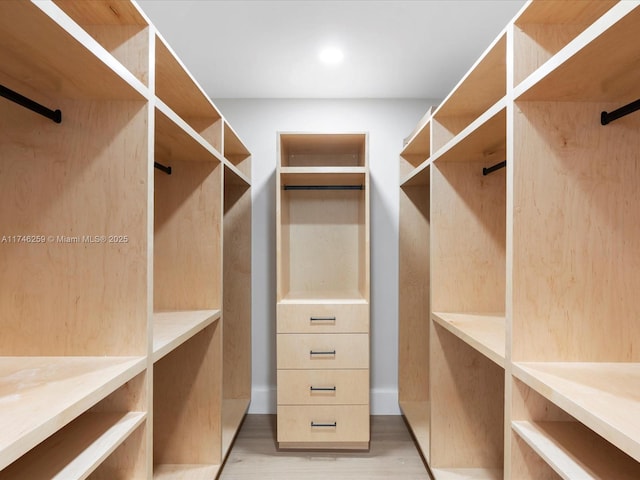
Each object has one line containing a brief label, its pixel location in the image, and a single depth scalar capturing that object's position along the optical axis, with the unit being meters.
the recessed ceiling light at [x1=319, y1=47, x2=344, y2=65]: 2.00
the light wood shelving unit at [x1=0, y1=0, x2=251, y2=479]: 0.87
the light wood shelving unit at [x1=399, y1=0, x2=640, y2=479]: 0.86
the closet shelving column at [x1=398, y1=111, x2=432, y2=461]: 2.59
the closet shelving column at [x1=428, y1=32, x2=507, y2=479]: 1.78
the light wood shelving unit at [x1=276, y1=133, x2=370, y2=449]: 2.09
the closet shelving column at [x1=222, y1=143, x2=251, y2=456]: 2.59
